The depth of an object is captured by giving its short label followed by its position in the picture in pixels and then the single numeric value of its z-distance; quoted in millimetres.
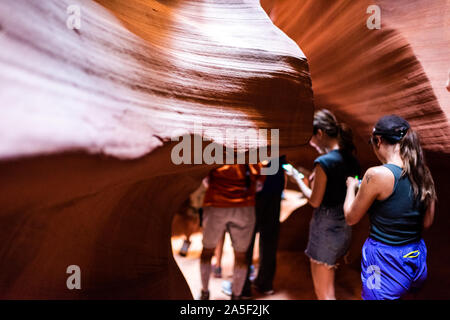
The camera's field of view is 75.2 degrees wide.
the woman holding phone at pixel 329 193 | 1936
